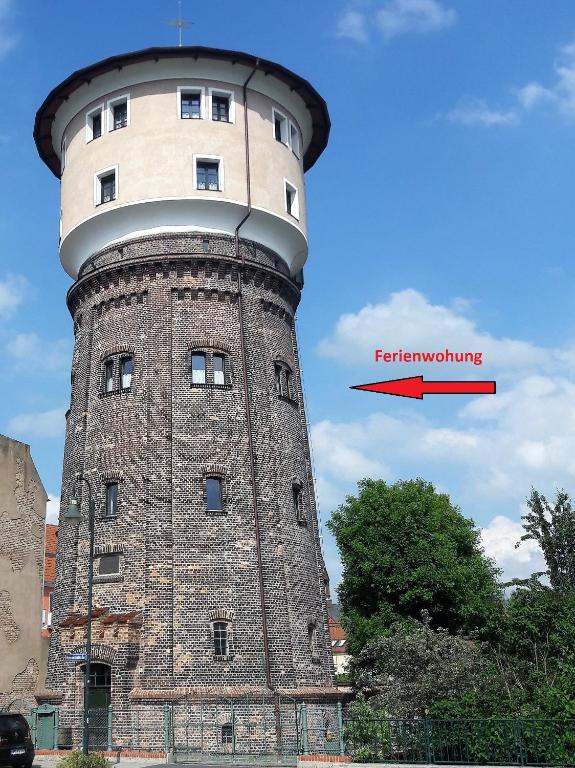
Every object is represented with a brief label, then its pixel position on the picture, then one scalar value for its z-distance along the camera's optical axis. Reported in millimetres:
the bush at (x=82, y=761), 17147
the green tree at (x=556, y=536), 38844
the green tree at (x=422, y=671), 22484
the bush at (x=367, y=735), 18391
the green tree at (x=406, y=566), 35938
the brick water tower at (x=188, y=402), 24125
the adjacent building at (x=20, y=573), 30594
